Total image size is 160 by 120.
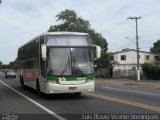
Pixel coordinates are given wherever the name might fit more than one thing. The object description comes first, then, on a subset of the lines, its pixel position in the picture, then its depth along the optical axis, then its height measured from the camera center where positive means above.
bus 10.37 +0.28
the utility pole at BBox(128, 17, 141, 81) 28.21 +3.16
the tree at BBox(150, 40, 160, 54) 64.85 +6.01
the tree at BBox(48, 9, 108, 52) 46.18 +9.26
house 49.57 +2.53
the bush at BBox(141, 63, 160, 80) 28.21 -0.44
